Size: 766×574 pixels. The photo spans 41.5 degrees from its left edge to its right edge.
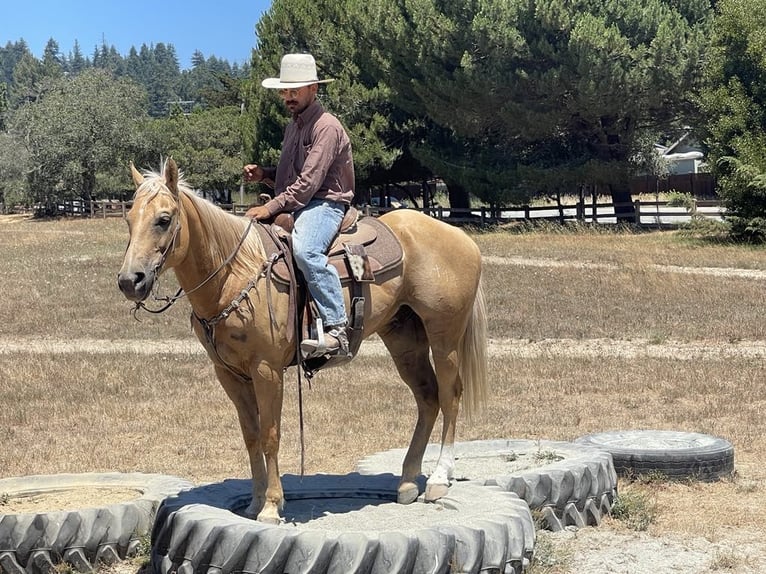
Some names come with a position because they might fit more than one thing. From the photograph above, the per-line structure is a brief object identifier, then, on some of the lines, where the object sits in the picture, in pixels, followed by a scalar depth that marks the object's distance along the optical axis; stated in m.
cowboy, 6.07
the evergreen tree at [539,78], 34.09
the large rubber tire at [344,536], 5.44
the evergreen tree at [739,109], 28.75
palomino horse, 5.59
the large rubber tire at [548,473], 7.25
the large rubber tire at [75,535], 6.25
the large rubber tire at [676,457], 8.38
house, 73.79
